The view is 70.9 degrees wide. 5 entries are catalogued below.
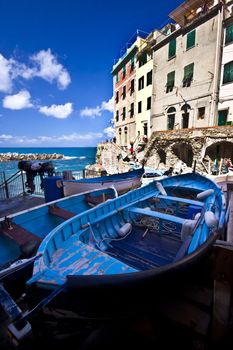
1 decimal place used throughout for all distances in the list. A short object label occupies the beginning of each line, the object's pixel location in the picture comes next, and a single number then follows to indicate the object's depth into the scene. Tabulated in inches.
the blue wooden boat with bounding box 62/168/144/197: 274.2
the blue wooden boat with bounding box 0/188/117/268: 118.8
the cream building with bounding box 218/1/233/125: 541.4
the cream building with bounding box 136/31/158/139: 820.0
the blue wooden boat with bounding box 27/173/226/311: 65.1
